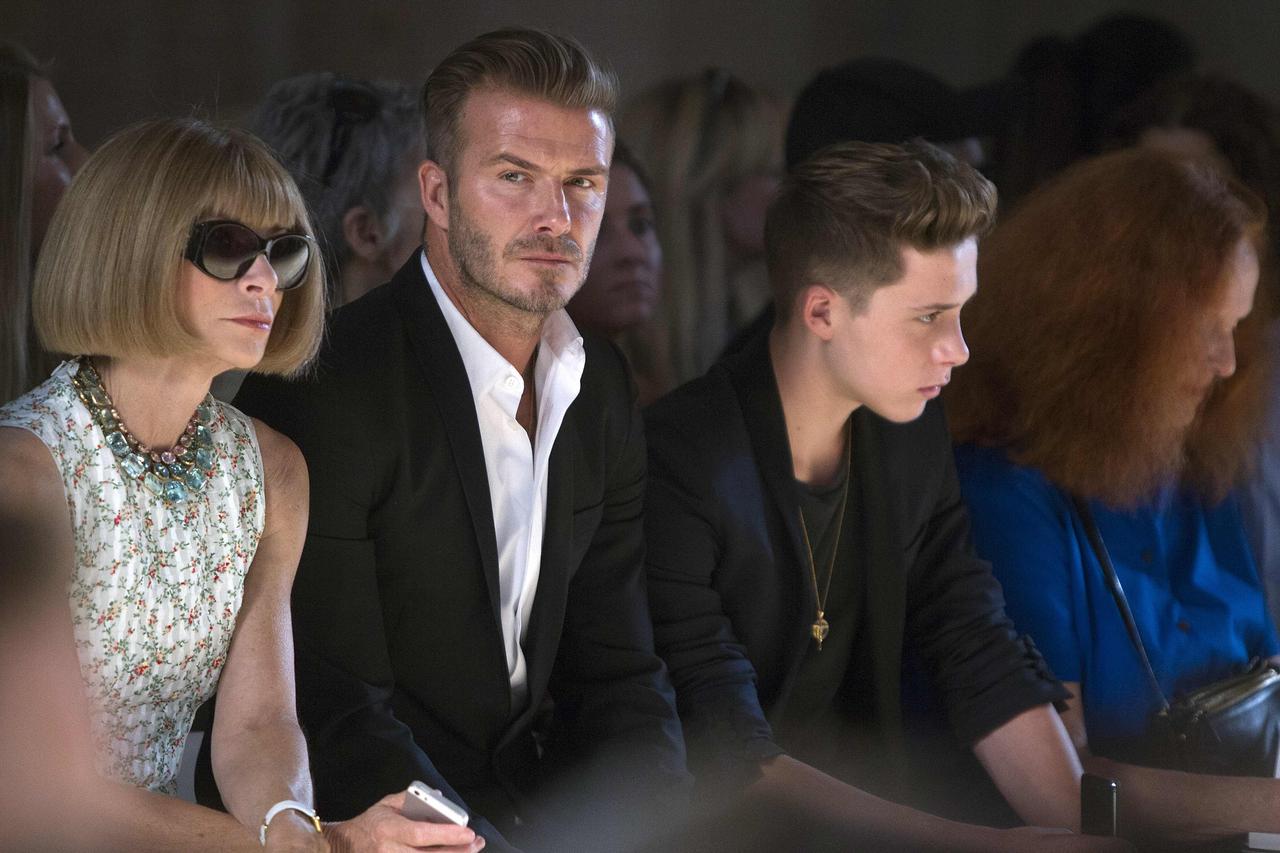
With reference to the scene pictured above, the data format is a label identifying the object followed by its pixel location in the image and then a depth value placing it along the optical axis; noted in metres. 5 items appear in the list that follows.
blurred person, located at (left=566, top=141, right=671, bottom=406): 6.09
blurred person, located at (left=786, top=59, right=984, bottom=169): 6.11
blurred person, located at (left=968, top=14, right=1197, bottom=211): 7.36
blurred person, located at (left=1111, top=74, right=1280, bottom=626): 6.58
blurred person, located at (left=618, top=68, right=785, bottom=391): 6.64
